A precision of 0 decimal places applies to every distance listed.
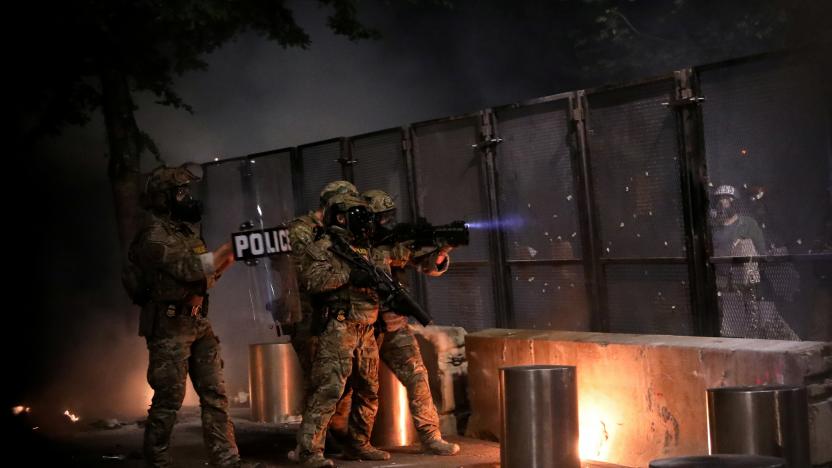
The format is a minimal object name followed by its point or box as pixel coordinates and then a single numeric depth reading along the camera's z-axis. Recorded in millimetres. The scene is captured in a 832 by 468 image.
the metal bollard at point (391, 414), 8727
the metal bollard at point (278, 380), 10578
